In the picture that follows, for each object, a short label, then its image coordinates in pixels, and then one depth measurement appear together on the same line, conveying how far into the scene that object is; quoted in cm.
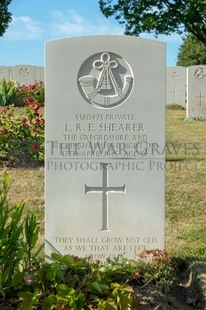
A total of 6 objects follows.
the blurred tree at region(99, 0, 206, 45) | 2160
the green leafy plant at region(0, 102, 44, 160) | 786
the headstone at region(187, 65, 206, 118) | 1556
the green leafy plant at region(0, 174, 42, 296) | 319
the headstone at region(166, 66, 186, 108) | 2038
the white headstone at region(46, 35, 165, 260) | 367
